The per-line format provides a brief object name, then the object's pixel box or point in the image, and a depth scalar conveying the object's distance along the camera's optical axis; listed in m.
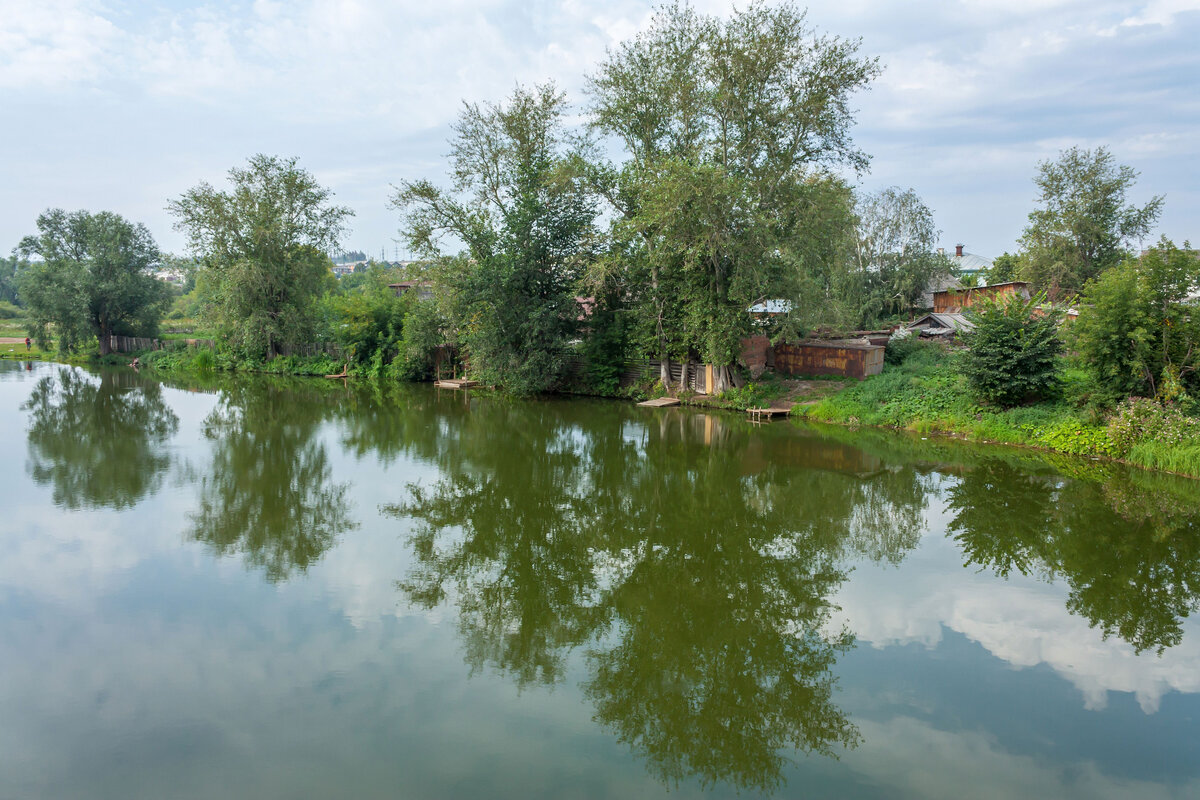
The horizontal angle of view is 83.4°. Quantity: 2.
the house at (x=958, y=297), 33.06
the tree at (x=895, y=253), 37.59
